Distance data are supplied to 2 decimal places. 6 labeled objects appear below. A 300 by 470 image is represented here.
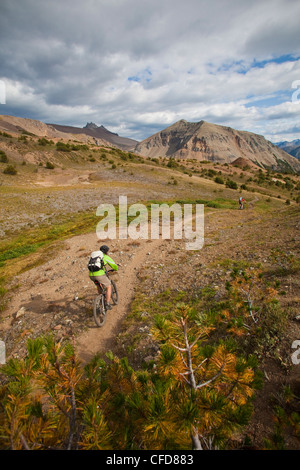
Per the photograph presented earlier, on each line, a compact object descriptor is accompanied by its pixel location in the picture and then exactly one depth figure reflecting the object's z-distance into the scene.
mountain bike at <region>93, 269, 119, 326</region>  8.18
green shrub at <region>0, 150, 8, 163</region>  45.80
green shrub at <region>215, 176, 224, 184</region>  57.86
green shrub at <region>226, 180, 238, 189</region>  53.50
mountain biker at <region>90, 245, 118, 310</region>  7.80
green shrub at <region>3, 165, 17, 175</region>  41.56
